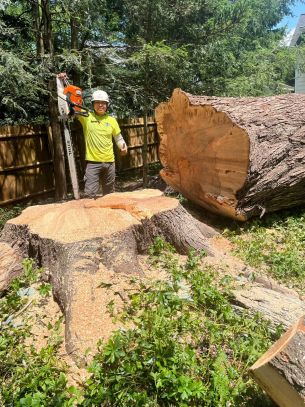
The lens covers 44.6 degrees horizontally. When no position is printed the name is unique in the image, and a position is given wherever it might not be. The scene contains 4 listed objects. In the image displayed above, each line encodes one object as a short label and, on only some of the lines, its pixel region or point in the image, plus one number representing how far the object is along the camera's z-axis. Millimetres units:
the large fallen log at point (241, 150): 4262
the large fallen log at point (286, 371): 1694
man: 5008
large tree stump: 2475
